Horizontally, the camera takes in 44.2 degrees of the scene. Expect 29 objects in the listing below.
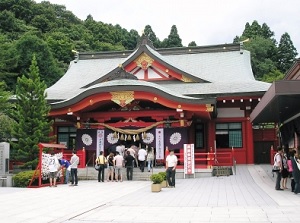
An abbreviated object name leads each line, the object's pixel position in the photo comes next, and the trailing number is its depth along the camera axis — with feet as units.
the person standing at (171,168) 50.25
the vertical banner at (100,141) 72.69
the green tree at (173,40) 261.24
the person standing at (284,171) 45.39
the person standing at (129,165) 60.90
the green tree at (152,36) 264.11
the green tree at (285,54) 205.84
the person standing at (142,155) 63.82
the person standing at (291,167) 42.83
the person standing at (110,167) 61.36
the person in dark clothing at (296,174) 40.52
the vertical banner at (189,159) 60.70
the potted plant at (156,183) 45.60
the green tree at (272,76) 165.08
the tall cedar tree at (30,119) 64.39
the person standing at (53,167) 54.34
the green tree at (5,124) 75.84
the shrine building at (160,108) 69.05
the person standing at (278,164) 45.09
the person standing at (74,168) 54.85
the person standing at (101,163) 58.90
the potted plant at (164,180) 50.69
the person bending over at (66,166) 59.31
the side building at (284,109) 39.22
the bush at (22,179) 55.06
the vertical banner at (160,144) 69.82
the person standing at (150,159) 64.48
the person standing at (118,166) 59.06
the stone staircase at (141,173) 62.44
